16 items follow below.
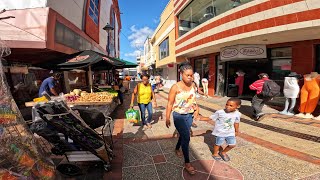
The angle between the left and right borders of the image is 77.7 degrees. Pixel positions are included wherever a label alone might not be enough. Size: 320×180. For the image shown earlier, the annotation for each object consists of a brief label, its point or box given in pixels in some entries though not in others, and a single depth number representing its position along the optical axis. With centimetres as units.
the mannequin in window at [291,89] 680
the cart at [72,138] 277
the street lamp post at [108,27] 997
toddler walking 353
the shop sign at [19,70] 786
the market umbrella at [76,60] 556
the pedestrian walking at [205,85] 1295
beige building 1902
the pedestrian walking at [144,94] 552
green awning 883
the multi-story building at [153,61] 3505
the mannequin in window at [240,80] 1117
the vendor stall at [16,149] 189
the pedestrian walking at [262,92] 605
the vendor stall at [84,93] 560
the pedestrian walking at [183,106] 321
